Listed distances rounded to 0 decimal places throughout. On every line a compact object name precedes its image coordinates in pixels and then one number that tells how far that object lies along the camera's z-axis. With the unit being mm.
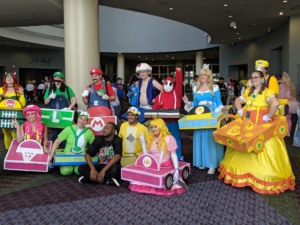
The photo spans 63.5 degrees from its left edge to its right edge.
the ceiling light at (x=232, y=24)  9926
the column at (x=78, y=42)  5630
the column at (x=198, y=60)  19611
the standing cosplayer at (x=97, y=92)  3813
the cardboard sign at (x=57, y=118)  3809
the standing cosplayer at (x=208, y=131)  3497
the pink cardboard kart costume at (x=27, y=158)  3371
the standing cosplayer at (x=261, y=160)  2805
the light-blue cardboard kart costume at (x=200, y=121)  3348
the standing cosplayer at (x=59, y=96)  4017
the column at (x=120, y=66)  20498
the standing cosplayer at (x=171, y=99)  3742
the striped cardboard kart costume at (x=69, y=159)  3275
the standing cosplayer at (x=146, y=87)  3810
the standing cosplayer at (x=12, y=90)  4213
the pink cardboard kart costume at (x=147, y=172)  2754
